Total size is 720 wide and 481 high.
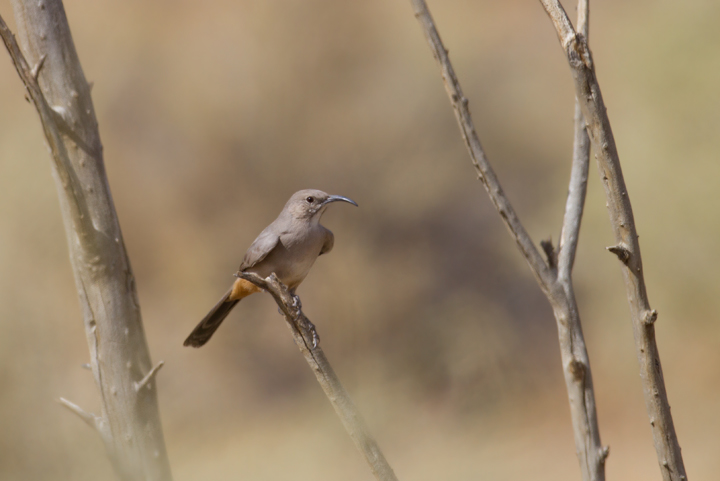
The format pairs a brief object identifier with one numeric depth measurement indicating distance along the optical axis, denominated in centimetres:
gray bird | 658
